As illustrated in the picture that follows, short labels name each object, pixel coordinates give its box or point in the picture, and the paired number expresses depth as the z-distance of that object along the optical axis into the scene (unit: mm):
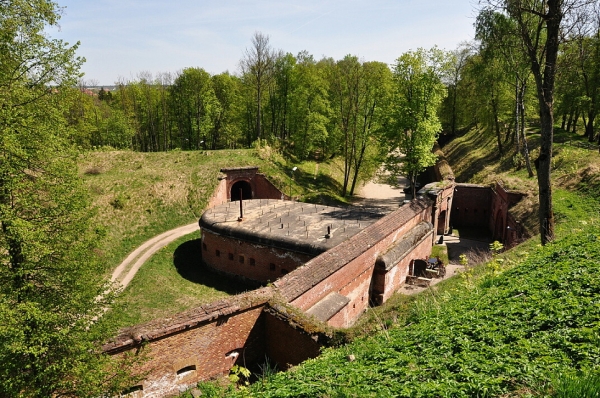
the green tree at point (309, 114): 40188
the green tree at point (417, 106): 26828
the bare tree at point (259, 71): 41000
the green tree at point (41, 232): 7680
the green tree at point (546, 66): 12367
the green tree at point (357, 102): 34906
